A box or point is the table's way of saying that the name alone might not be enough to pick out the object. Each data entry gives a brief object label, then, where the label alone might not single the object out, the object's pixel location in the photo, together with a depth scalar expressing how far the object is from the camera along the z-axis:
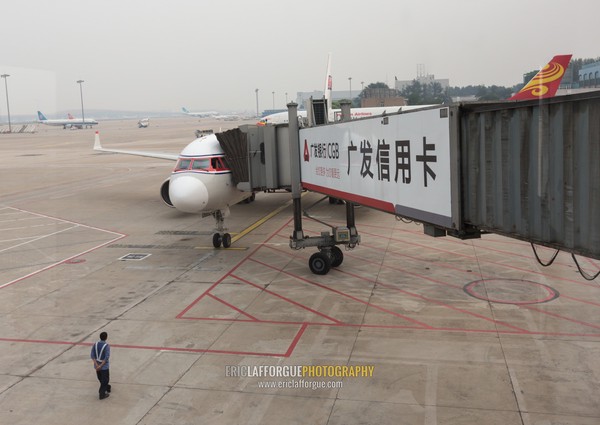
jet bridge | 8.25
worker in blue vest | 12.06
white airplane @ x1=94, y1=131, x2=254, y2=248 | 24.06
